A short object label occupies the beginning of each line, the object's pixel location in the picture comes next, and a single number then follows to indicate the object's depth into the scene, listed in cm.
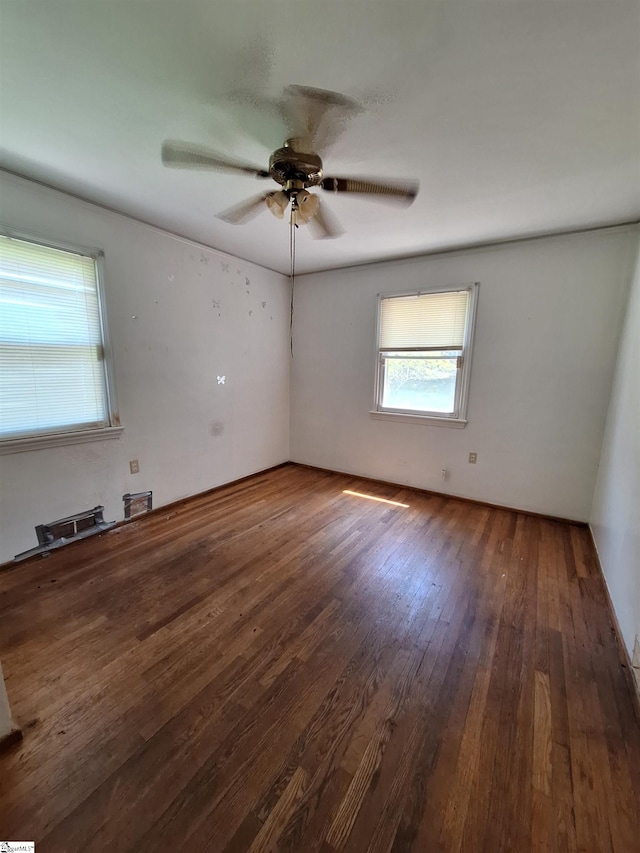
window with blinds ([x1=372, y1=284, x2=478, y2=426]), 326
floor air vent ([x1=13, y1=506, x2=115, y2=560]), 233
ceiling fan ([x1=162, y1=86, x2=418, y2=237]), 140
